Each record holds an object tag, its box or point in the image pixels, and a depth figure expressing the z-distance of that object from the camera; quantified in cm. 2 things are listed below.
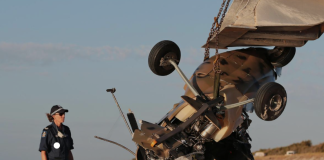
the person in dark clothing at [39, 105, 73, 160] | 1005
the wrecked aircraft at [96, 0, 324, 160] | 1297
